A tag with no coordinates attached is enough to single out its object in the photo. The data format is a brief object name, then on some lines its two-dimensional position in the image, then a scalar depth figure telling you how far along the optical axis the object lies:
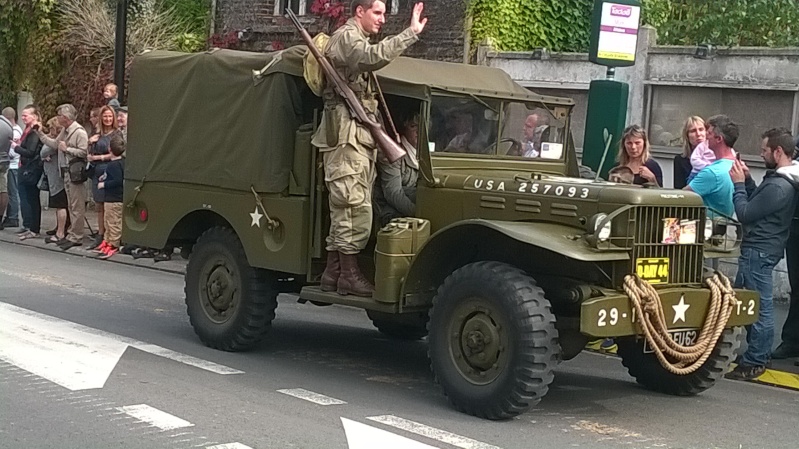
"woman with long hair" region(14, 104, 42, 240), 17.92
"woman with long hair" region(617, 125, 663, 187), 9.50
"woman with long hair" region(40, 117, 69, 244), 17.33
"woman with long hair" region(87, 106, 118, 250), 15.94
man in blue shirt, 9.12
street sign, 11.71
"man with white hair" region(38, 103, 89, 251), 16.48
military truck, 7.10
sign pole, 11.53
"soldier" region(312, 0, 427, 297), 8.05
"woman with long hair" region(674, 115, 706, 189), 10.25
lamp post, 17.95
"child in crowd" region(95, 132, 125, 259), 15.65
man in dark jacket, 8.91
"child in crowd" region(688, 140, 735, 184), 10.05
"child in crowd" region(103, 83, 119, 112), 17.24
